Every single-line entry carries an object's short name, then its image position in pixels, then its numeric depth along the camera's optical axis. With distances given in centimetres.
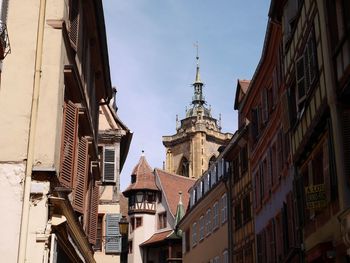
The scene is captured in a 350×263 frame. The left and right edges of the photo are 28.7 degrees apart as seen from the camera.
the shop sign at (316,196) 1563
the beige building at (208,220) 3666
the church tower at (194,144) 10788
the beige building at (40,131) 1212
